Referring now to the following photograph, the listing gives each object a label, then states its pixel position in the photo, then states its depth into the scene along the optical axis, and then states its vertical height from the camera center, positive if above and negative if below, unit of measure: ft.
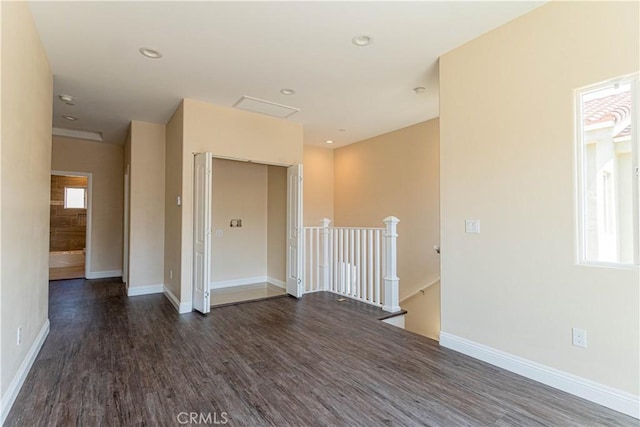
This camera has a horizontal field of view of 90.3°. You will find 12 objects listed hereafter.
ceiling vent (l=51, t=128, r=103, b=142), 19.56 +5.36
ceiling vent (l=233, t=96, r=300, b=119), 14.05 +5.19
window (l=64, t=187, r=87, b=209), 32.59 +2.16
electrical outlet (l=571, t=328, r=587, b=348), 7.25 -2.71
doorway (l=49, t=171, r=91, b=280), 31.86 +0.30
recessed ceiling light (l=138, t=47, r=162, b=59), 9.73 +5.18
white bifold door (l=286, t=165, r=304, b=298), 16.28 -0.65
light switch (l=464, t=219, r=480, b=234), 9.29 -0.21
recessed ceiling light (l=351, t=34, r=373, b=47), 9.10 +5.22
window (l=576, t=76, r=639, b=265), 6.81 +1.06
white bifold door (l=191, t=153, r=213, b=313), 13.58 -0.53
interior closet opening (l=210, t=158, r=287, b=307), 18.95 -0.58
